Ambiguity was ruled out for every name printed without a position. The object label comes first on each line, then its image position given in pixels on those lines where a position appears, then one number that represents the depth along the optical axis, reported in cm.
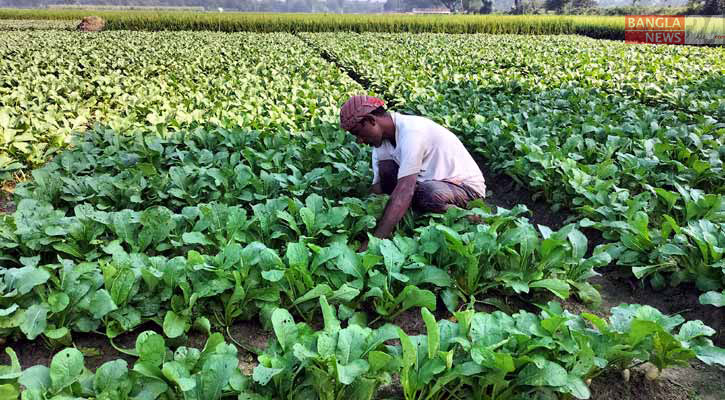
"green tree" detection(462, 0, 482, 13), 9050
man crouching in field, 321
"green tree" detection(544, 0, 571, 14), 6297
